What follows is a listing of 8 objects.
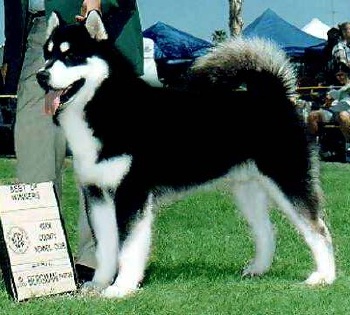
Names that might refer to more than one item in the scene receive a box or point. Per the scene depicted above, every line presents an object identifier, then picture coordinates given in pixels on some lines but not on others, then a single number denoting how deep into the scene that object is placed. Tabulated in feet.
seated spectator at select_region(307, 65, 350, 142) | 40.04
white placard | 14.38
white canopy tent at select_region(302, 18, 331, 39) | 84.17
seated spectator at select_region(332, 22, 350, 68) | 39.19
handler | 15.28
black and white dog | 14.01
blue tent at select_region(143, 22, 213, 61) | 58.75
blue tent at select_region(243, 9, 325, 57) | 59.45
